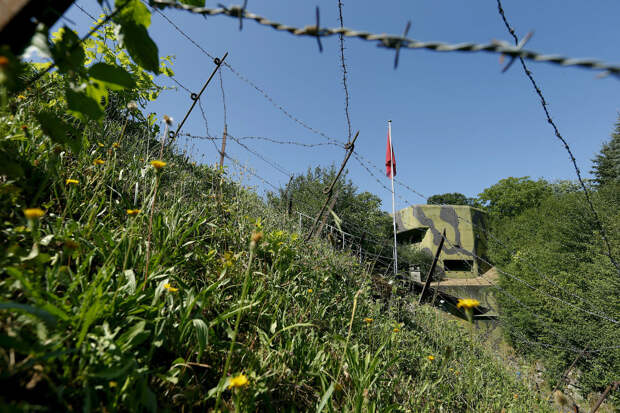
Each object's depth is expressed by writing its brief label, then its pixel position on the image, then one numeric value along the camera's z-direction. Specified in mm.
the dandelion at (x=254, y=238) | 819
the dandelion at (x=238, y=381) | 835
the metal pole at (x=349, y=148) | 2576
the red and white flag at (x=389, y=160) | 10922
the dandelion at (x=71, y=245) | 817
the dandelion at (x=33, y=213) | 681
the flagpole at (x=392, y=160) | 10680
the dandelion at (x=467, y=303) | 1158
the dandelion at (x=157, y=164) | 1058
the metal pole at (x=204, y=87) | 2979
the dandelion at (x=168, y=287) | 1074
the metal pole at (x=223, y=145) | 5072
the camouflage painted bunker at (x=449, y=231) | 18516
